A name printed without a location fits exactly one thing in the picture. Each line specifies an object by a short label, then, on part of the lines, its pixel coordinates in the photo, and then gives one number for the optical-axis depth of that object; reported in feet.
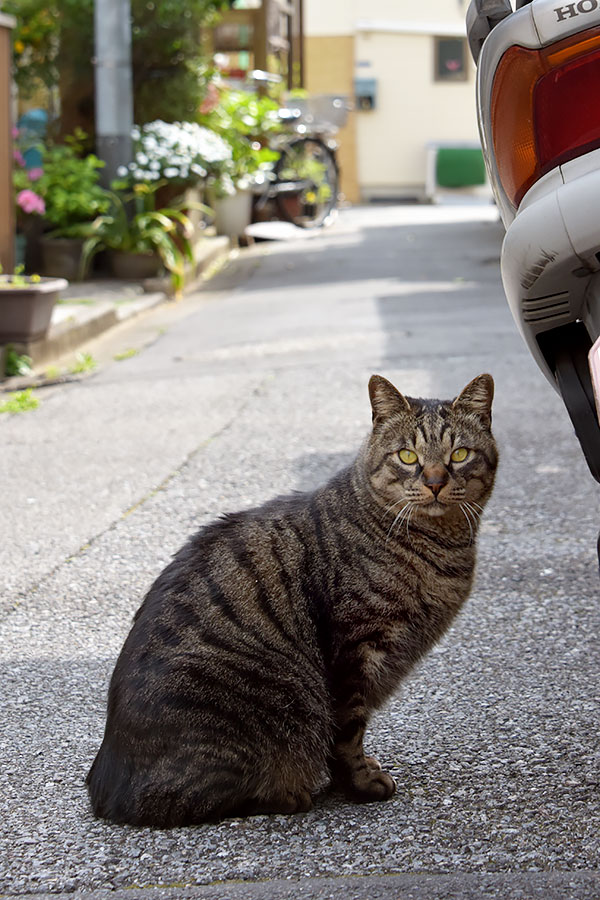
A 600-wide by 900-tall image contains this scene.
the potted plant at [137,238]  37.14
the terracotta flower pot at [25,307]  24.61
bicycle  52.34
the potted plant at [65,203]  36.99
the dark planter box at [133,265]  37.65
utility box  92.58
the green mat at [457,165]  90.12
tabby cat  7.98
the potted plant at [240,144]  47.50
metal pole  36.83
